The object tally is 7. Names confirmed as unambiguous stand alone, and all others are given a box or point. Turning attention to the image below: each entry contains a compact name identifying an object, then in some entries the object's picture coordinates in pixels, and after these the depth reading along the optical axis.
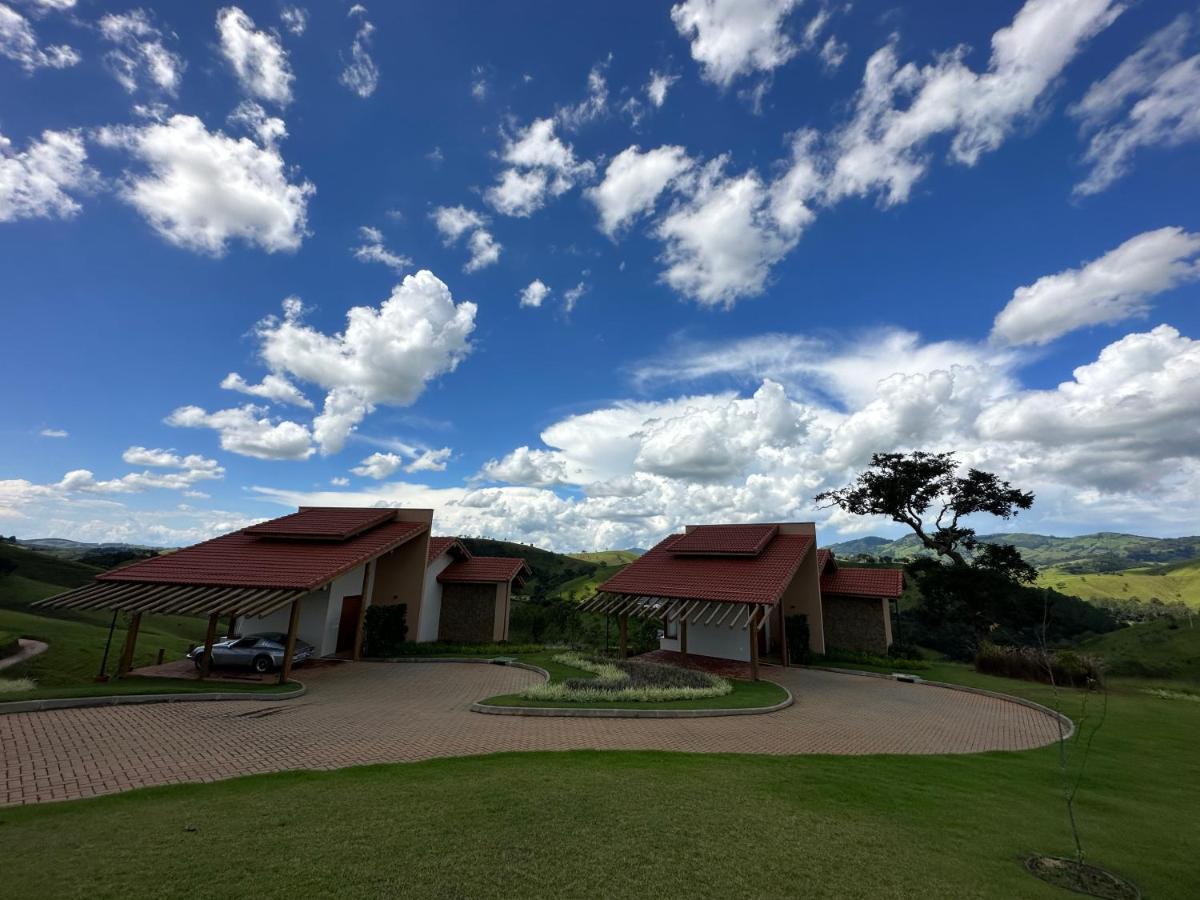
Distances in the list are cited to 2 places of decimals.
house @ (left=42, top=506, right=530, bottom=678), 17.61
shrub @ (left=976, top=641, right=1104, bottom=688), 20.64
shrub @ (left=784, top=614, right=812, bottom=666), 24.84
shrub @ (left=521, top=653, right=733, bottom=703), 15.34
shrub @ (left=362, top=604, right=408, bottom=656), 23.05
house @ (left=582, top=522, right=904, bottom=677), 21.61
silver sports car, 18.38
